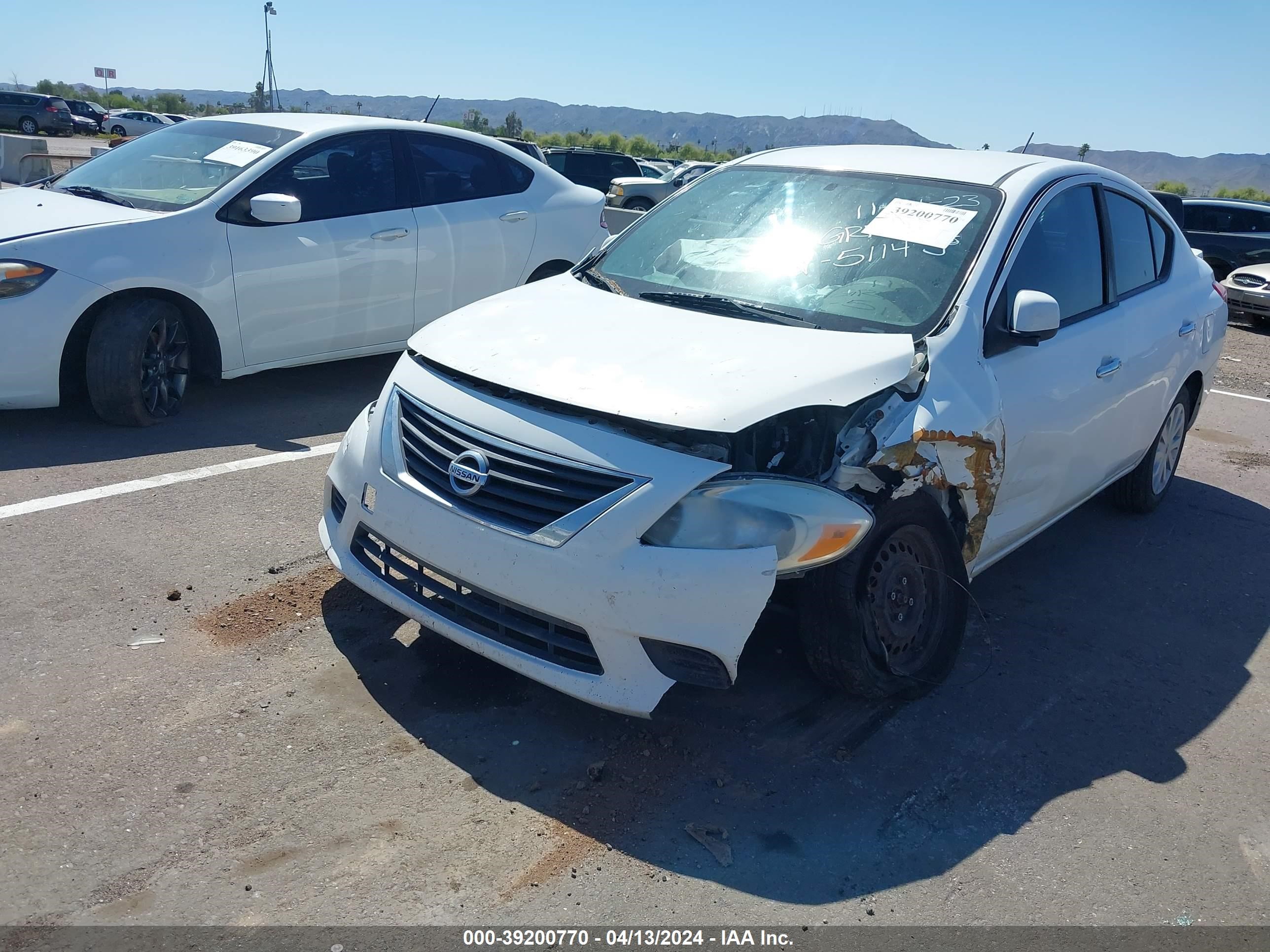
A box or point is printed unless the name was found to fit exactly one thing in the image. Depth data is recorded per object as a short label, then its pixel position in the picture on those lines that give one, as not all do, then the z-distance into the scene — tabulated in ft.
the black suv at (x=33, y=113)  146.30
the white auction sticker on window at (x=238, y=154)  21.45
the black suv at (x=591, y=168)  77.41
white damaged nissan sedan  10.22
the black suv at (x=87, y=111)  164.66
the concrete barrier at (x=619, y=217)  47.34
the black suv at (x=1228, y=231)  54.03
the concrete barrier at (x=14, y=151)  66.49
